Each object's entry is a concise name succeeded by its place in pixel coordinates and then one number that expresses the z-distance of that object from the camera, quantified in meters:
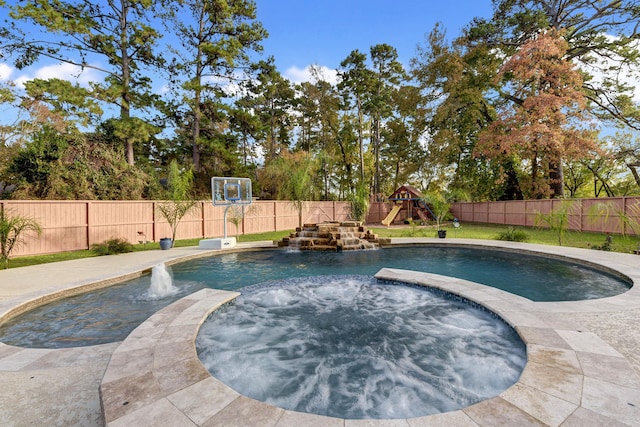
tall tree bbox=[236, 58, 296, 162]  18.98
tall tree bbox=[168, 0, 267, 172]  16.33
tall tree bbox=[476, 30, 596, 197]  14.06
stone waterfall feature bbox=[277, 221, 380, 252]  10.13
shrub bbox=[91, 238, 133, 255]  8.85
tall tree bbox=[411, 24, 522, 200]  17.67
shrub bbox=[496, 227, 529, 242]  10.79
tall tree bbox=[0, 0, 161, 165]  12.50
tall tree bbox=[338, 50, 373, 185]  23.34
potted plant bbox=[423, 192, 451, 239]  13.55
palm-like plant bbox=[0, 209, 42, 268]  6.87
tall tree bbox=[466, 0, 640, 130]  15.20
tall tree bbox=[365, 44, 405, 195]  23.69
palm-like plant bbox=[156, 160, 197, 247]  10.51
